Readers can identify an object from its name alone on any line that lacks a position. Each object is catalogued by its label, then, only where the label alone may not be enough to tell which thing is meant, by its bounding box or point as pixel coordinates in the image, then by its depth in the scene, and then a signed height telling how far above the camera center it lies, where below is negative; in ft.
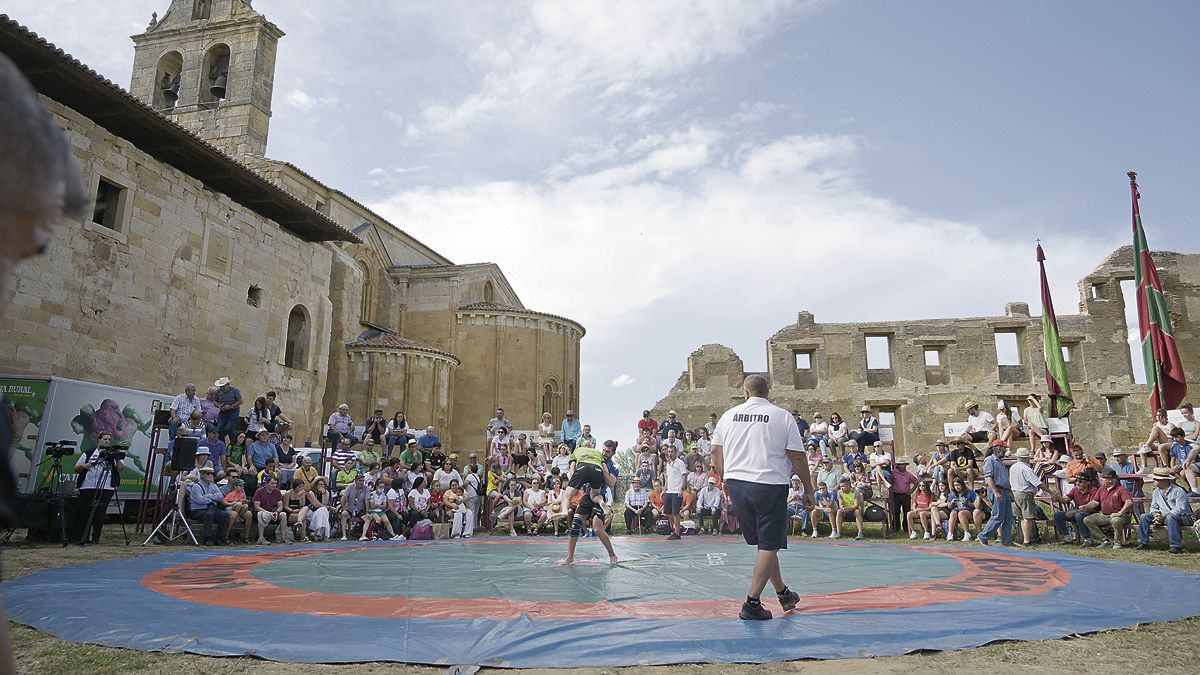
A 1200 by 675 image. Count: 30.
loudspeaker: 34.35 +0.62
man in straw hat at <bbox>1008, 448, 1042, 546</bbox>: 34.96 -0.93
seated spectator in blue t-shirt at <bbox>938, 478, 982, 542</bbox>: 37.60 -1.81
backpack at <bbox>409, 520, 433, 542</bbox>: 42.06 -3.68
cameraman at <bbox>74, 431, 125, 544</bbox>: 32.63 -0.81
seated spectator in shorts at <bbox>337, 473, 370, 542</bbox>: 41.88 -2.16
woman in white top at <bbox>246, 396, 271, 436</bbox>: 44.09 +3.21
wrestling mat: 13.28 -3.28
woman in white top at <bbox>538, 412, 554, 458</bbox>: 59.31 +2.95
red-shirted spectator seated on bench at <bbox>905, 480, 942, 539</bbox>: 39.09 -2.22
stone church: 46.88 +17.94
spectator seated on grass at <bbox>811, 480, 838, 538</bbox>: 42.50 -1.99
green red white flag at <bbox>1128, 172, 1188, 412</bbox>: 45.70 +9.04
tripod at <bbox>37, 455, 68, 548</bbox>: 31.07 -1.46
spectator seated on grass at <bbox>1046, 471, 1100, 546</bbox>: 34.27 -1.54
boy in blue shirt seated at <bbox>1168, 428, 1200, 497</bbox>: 32.96 +0.79
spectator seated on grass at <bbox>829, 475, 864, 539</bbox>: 41.69 -1.89
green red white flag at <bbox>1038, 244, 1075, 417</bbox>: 55.52 +8.80
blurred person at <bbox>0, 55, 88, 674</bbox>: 3.60 +1.52
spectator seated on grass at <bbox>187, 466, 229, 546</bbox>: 35.78 -2.13
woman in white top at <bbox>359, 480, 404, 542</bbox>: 41.83 -2.61
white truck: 37.37 +2.51
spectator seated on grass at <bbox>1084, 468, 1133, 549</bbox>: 32.81 -1.68
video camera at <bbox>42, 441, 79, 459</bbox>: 31.08 +0.69
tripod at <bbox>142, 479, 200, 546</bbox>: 34.83 -2.74
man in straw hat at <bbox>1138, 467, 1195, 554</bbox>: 29.89 -1.55
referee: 15.71 -0.06
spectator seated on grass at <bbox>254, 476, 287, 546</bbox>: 38.06 -2.24
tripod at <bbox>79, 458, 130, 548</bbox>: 32.55 -0.67
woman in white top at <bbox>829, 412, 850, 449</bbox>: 52.19 +2.86
